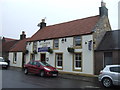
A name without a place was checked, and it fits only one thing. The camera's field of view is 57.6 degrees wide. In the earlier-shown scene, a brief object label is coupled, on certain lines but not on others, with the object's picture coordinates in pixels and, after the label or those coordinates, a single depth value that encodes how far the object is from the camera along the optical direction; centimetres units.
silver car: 689
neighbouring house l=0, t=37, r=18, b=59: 2508
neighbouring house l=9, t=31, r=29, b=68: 1854
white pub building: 1190
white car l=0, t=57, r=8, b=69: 1607
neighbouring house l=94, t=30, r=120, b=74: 1063
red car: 1063
